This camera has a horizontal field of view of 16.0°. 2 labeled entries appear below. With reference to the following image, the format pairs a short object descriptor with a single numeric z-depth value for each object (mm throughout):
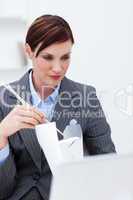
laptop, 697
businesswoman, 1298
